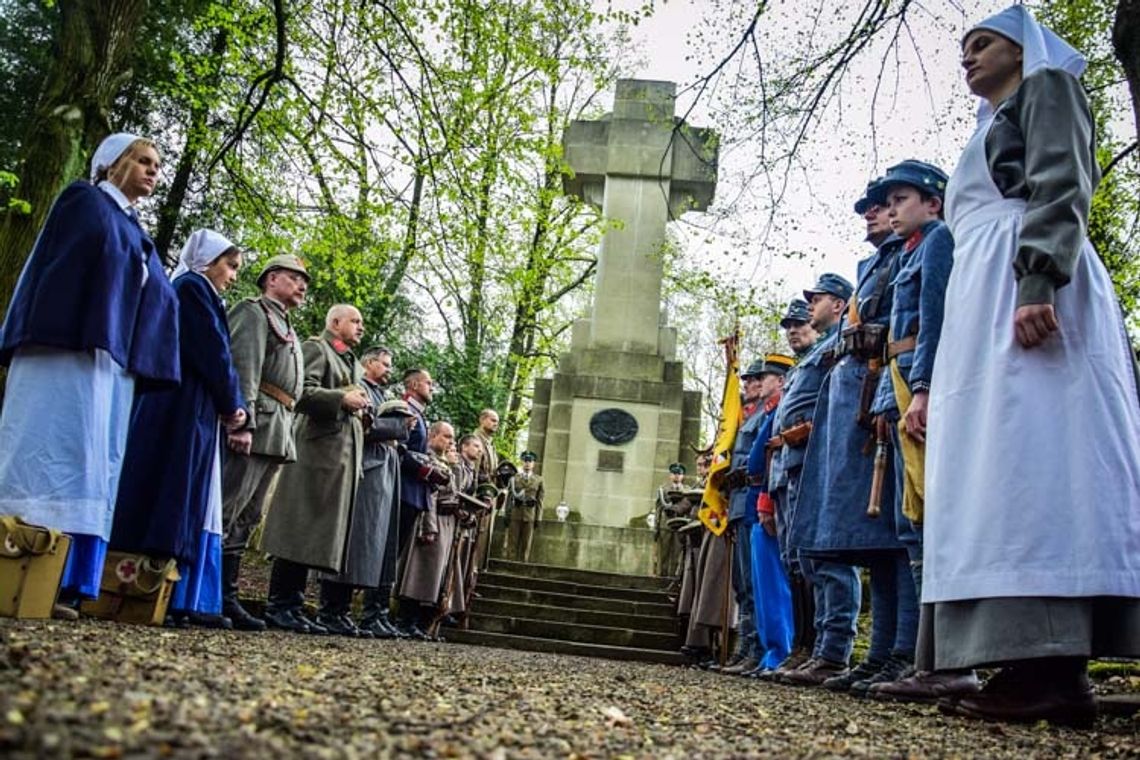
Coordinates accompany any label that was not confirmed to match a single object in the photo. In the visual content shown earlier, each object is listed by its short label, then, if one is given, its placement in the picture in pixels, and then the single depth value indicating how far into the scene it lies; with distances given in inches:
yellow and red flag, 295.6
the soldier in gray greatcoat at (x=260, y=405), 220.8
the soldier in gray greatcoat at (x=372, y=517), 281.0
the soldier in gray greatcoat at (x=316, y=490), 249.6
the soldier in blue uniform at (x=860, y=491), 179.3
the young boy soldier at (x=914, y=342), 153.3
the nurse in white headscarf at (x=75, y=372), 155.6
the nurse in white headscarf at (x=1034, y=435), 115.7
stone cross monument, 591.5
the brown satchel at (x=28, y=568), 142.6
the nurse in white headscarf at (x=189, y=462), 179.8
